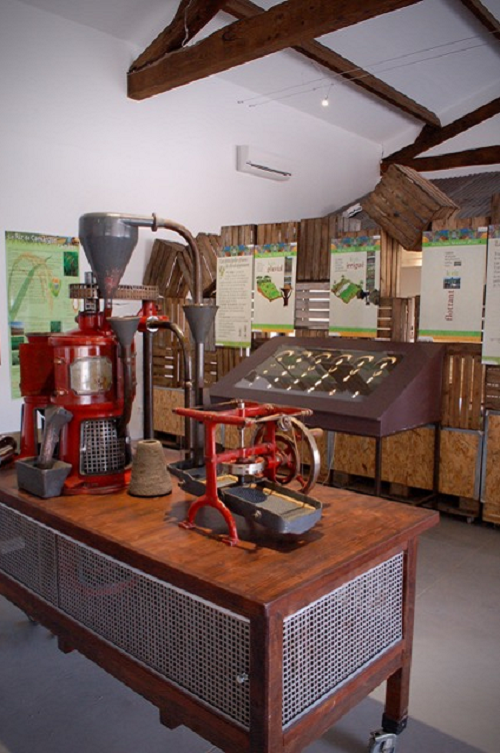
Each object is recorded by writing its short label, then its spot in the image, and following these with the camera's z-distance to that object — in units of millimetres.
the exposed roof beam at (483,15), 6750
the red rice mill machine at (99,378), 2225
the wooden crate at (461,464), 4477
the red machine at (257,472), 1805
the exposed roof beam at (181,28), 5941
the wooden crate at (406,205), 4609
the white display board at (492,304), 4285
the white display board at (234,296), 5676
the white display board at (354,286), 4895
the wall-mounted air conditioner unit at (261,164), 7715
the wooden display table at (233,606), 1552
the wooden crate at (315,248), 5129
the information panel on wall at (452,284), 4402
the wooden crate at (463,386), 4449
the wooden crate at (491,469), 4381
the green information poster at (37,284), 5547
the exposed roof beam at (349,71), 6246
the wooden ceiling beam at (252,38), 4785
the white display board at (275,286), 5387
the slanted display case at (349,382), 3906
